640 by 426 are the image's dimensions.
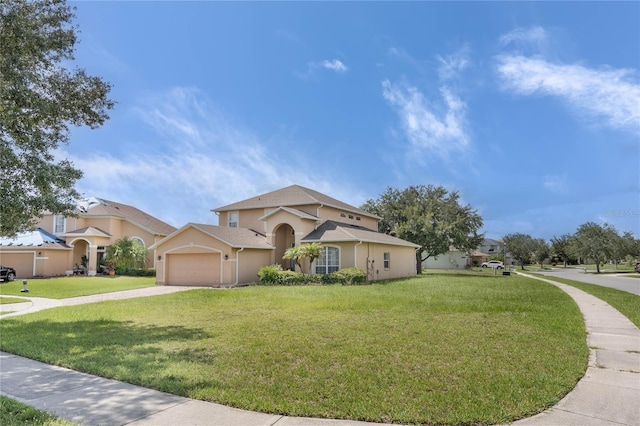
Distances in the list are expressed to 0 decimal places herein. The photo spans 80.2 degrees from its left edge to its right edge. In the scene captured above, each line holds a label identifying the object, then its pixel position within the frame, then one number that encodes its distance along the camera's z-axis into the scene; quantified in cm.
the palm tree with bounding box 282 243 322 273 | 2262
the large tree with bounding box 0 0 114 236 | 886
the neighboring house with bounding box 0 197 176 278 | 2947
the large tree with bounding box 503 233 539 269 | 6662
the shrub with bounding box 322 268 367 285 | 2156
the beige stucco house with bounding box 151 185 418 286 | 2319
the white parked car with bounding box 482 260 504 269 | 6341
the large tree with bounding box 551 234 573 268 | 6909
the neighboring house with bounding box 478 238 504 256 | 9375
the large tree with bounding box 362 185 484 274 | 3638
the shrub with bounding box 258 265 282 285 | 2219
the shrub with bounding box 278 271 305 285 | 2184
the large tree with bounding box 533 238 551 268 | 6750
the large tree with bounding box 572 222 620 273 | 4712
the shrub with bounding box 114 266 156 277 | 3038
